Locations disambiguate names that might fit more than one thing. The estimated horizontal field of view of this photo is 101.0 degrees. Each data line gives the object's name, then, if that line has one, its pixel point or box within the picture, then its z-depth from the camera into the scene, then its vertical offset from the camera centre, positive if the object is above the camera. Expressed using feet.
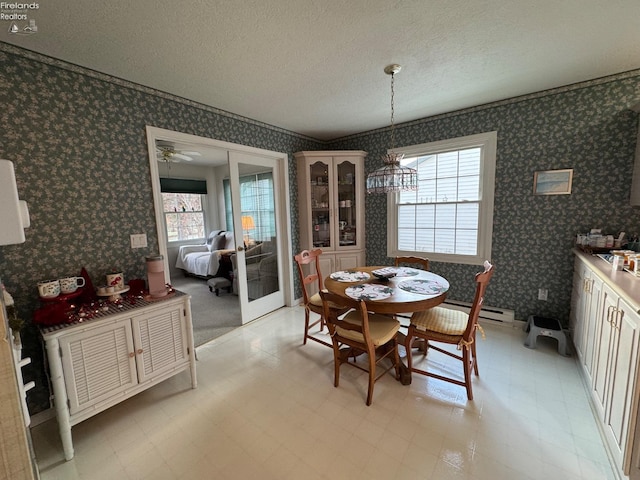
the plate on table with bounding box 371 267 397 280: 8.04 -2.02
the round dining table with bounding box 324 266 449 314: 6.22 -2.19
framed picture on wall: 8.66 +0.74
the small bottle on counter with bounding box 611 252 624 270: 6.00 -1.37
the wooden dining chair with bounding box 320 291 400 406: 6.13 -3.16
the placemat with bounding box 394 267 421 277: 8.59 -2.15
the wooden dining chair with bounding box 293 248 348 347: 8.75 -3.06
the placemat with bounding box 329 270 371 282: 8.15 -2.15
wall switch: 7.55 -0.74
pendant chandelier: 7.29 +0.87
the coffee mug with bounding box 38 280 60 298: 5.66 -1.55
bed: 16.55 -2.82
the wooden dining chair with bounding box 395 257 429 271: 9.74 -1.99
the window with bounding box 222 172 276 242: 10.91 +0.36
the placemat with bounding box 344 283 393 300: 6.55 -2.18
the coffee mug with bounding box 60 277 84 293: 6.00 -1.56
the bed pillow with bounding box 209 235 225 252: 18.61 -2.14
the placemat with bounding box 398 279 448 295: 6.88 -2.17
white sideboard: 5.16 -3.11
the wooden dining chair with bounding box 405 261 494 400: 6.20 -3.08
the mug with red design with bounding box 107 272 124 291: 6.68 -1.66
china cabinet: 12.49 +0.20
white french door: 10.63 -0.84
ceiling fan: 12.76 +3.15
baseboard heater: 9.93 -4.16
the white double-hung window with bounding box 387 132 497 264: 10.16 +0.11
